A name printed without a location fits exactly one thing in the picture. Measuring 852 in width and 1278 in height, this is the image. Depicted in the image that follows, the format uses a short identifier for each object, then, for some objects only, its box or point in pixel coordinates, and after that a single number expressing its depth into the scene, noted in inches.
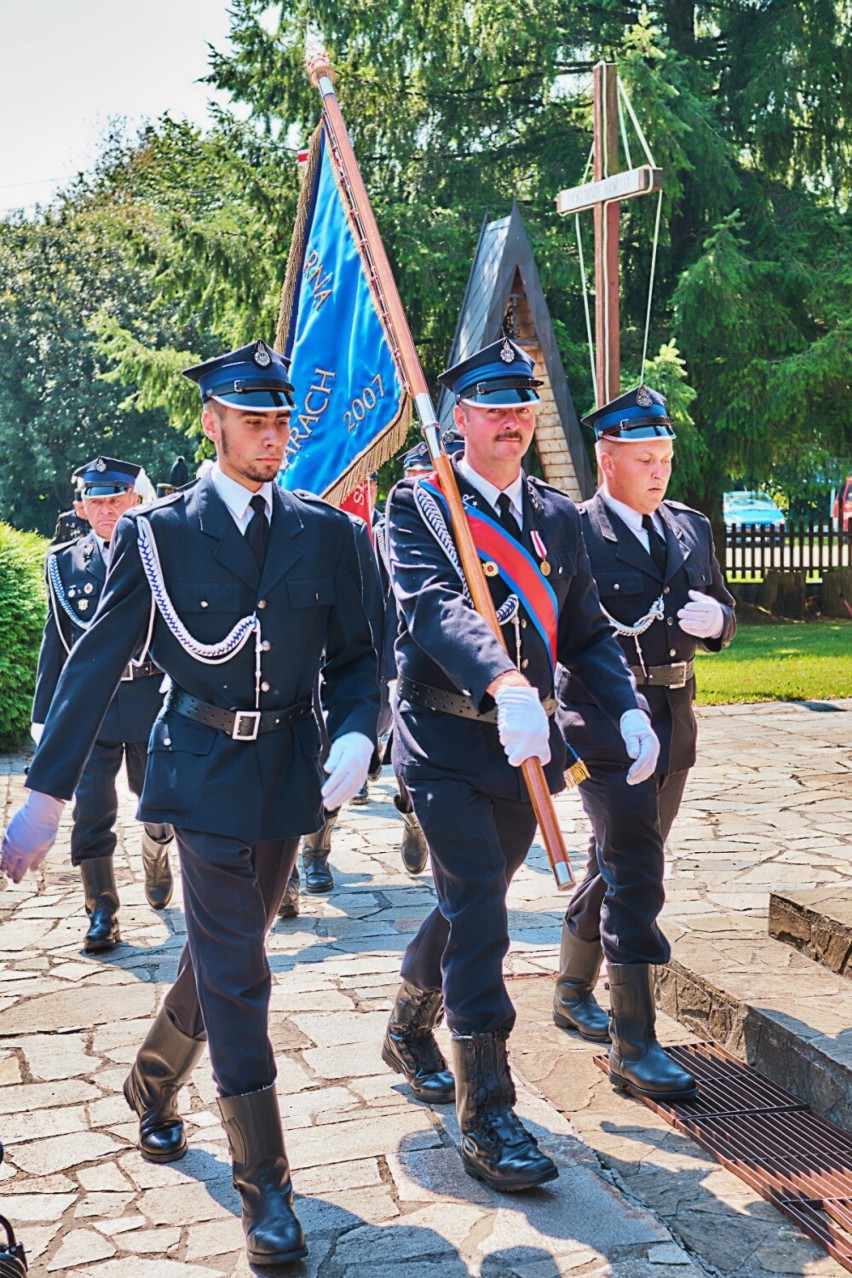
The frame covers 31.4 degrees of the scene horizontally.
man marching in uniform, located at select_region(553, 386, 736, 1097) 180.7
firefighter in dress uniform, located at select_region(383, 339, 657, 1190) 152.0
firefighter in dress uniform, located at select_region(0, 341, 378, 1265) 142.6
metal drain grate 147.8
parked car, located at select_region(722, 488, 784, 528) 1768.0
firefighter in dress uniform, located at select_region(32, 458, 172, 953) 254.5
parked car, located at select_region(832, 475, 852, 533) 1068.5
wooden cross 410.3
